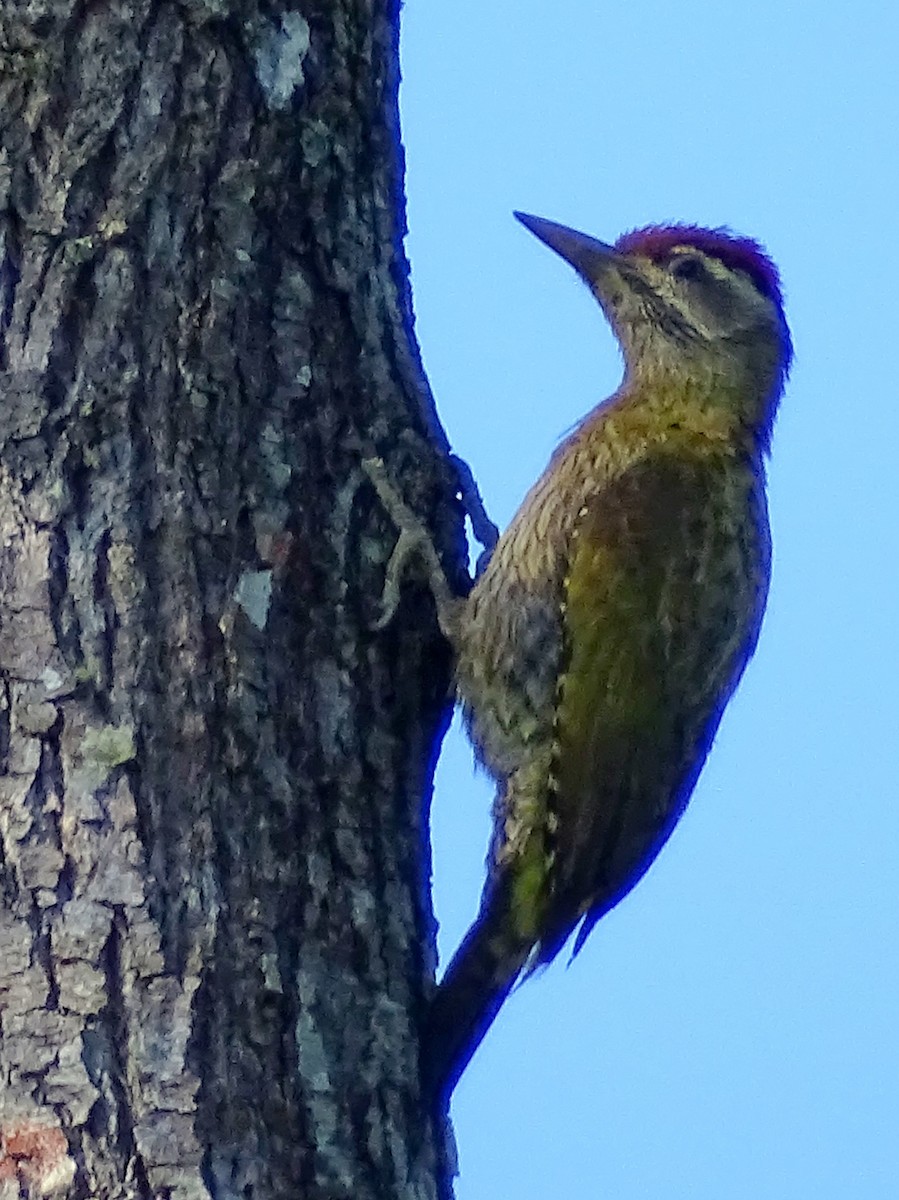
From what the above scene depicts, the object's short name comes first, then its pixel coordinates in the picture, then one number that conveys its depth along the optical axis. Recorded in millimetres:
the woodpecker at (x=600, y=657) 6609
